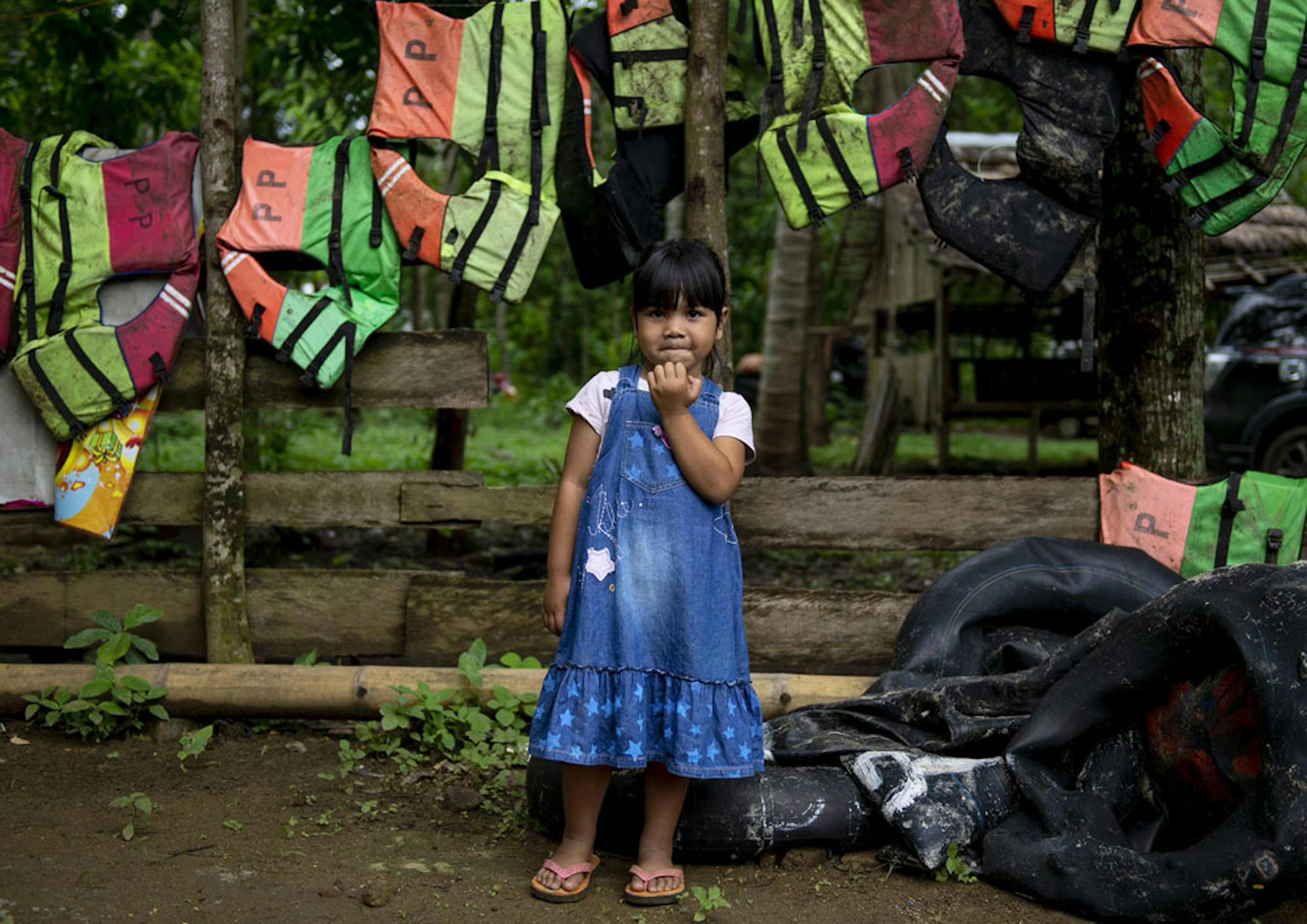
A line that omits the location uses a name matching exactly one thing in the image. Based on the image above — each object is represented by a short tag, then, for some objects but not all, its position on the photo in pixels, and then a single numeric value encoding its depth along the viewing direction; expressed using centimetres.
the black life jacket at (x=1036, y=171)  372
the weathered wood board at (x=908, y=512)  412
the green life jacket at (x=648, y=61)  388
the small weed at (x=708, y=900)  267
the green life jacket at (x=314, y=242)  396
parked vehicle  978
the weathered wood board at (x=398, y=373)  413
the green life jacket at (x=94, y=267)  393
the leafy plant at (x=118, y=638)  391
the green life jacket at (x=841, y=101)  371
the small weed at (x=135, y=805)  303
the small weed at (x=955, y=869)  291
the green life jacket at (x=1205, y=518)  382
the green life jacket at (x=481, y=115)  387
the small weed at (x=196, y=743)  357
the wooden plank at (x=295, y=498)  417
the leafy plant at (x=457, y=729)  372
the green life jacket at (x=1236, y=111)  352
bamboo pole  388
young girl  270
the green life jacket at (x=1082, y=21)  363
